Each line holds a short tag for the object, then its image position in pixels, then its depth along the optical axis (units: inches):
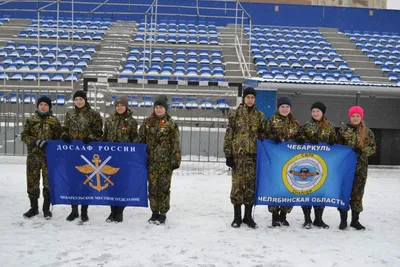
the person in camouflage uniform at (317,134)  208.7
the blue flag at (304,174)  210.2
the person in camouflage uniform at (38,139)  209.2
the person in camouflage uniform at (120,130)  211.8
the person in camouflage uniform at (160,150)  205.2
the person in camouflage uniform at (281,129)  207.3
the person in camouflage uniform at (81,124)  208.4
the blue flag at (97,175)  212.1
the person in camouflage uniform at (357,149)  205.2
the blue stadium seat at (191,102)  446.3
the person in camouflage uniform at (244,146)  204.8
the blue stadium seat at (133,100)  476.3
